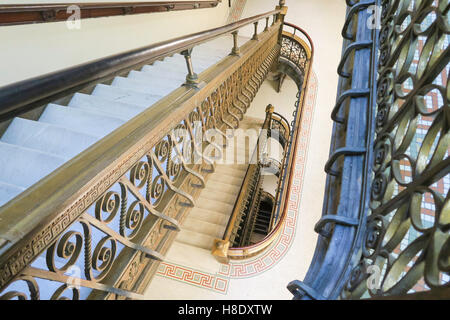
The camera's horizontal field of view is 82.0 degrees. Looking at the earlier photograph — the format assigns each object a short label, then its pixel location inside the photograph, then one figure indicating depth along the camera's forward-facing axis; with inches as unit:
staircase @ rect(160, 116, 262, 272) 150.5
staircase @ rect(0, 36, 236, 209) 56.5
